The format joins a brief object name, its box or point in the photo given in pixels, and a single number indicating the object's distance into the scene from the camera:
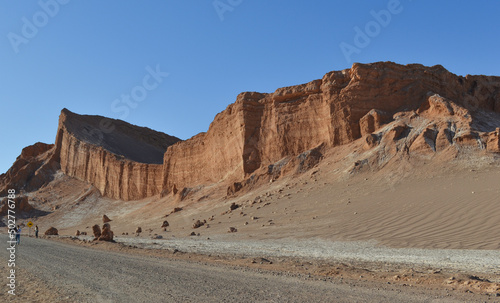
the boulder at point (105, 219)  40.09
